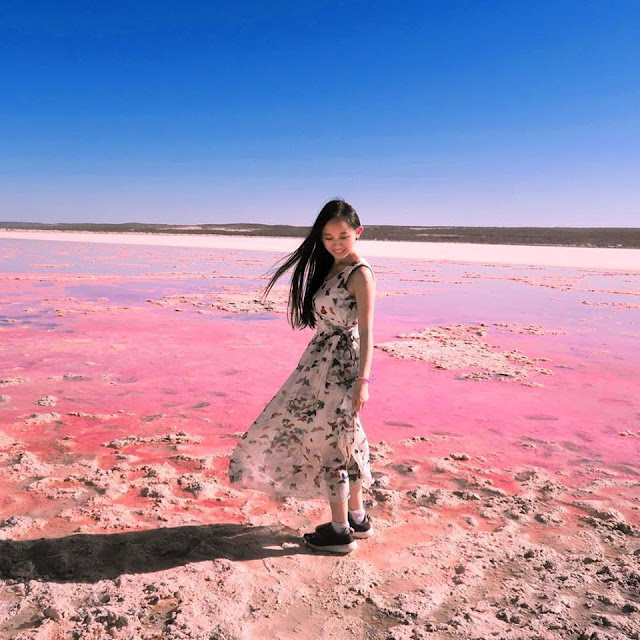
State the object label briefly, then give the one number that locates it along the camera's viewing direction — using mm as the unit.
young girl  2760
